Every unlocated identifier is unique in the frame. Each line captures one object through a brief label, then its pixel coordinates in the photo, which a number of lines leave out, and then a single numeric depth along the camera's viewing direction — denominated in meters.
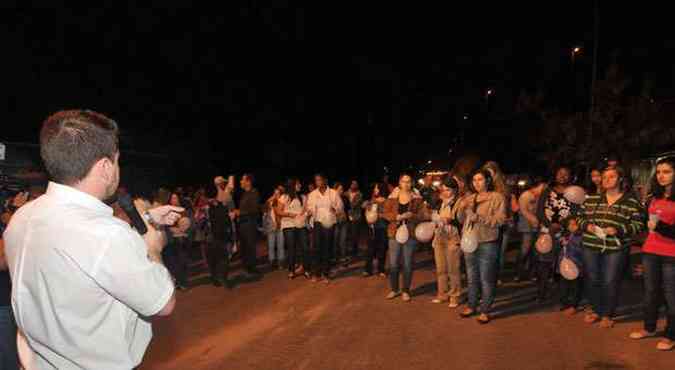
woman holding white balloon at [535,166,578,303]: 7.25
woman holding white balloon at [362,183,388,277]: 9.53
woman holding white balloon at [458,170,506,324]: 6.35
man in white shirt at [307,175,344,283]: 9.44
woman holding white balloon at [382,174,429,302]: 7.61
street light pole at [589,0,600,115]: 16.88
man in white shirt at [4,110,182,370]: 1.61
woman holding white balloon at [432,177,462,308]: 7.19
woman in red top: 5.31
